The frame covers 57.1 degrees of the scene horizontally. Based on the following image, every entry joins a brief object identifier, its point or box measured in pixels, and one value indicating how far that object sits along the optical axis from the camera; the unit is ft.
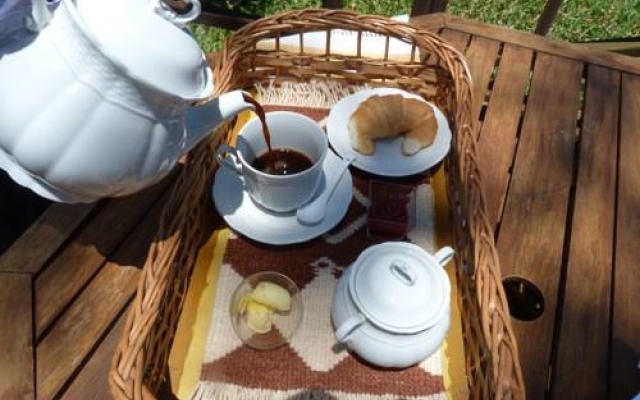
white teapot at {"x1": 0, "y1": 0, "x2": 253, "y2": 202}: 1.75
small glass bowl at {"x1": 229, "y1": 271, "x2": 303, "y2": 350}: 2.37
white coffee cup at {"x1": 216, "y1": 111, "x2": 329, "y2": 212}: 2.49
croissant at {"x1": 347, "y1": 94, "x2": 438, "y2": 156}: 2.92
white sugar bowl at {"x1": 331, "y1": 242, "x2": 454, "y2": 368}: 2.11
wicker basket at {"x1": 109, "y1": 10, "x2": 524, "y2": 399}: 2.04
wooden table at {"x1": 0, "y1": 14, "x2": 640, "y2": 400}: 2.33
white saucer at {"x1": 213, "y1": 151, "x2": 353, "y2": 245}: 2.58
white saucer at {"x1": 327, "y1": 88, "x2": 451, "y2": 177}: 2.88
